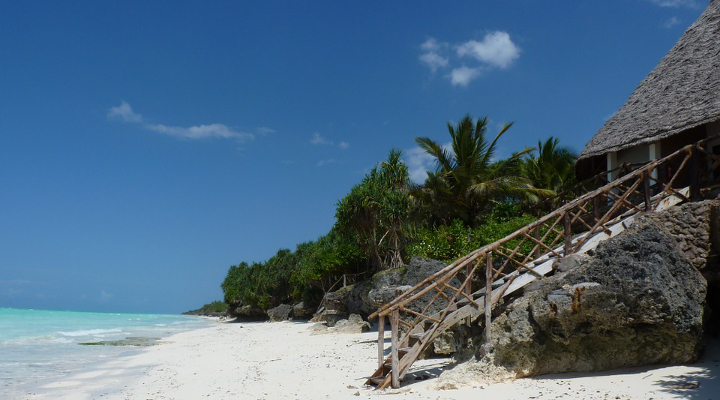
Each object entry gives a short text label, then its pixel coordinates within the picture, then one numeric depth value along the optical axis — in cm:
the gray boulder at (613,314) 721
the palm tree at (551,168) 2458
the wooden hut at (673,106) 1161
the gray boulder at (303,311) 3478
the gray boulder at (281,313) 3834
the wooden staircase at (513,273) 845
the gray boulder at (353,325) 1823
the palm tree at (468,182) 1930
